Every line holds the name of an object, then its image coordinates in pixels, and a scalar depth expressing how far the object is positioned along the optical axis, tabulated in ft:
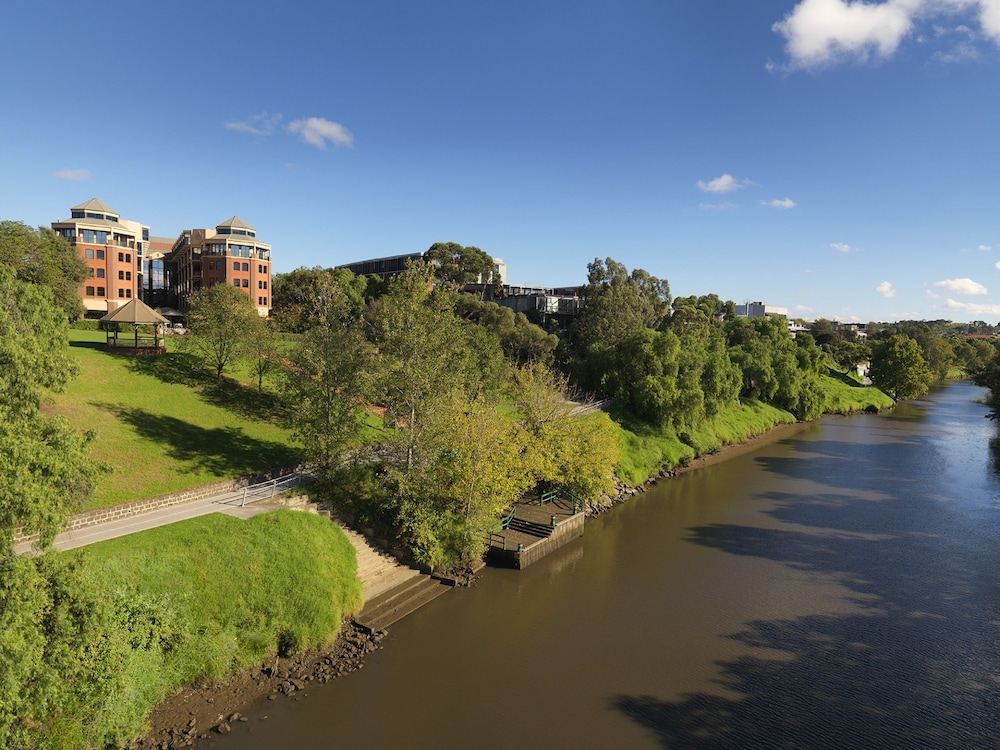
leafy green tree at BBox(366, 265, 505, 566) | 94.07
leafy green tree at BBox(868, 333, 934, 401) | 308.19
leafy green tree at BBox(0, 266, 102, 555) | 45.85
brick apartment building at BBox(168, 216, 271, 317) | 263.49
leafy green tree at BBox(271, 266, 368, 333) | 185.47
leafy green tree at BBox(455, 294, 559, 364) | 224.12
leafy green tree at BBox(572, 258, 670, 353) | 243.40
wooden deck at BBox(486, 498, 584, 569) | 103.24
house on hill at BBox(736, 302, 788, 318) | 584.40
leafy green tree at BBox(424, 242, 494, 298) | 276.00
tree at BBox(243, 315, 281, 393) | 132.67
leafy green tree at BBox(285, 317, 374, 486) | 101.24
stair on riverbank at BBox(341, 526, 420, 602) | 87.15
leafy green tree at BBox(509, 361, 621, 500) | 121.49
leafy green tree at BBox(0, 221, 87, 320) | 137.32
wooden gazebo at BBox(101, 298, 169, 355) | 136.36
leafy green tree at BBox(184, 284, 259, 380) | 132.26
